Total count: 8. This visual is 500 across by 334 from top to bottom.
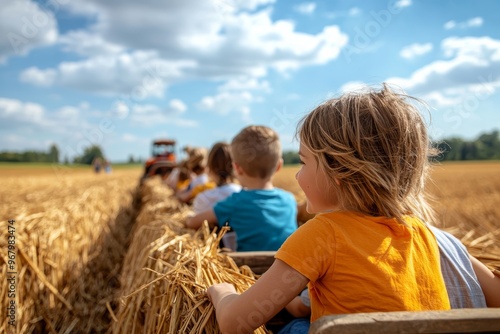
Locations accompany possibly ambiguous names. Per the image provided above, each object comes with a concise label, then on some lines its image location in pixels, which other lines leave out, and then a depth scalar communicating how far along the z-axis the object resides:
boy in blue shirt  2.70
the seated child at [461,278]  1.55
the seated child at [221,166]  3.99
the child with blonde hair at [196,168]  5.79
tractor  13.41
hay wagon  0.96
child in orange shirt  1.25
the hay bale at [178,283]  1.63
